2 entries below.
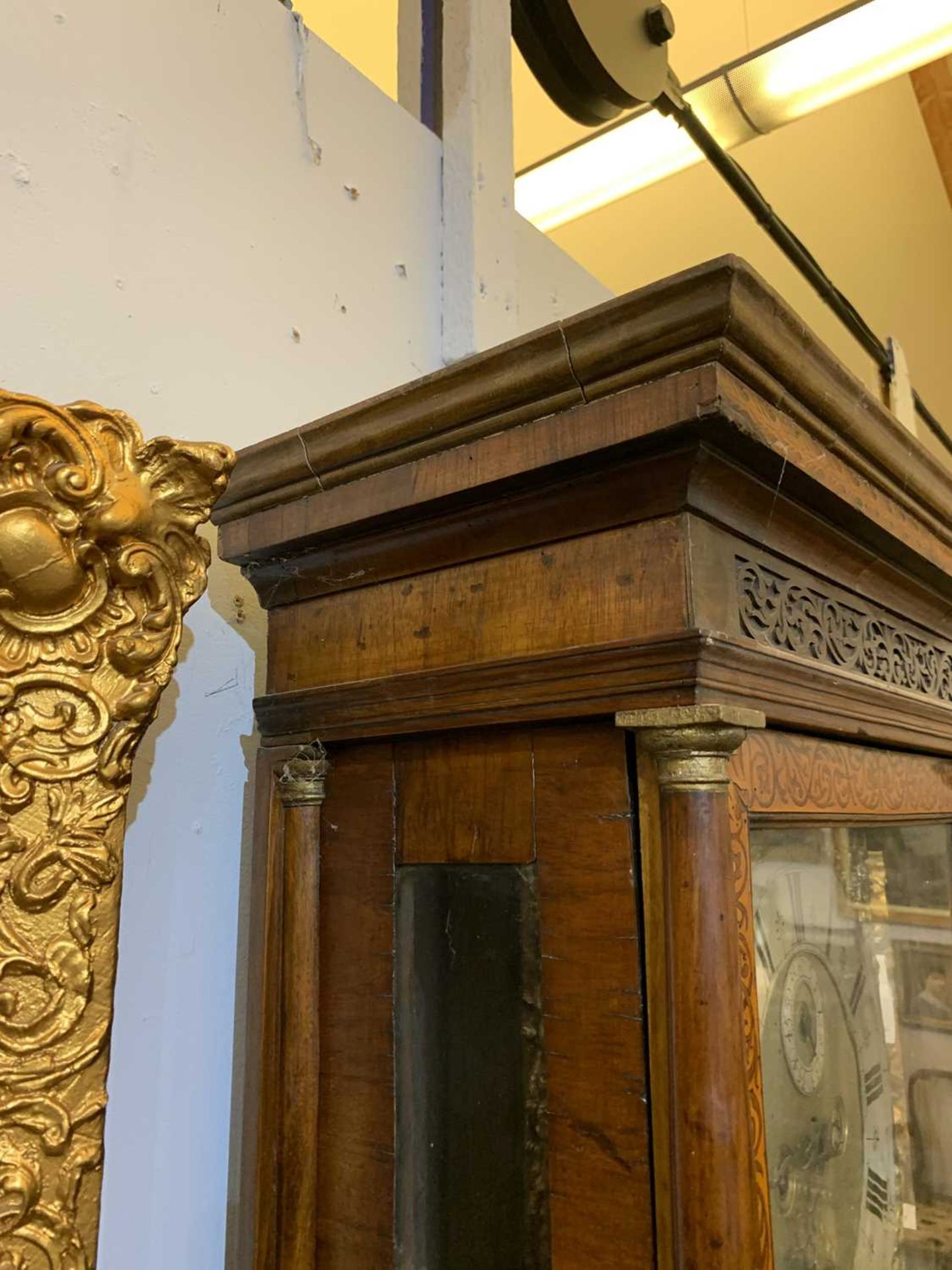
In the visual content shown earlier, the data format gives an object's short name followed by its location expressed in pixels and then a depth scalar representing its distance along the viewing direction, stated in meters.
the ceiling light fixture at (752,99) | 1.50
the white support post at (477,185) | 1.16
